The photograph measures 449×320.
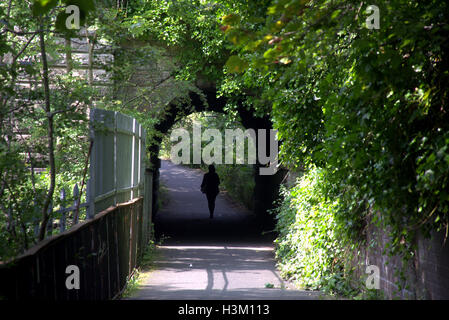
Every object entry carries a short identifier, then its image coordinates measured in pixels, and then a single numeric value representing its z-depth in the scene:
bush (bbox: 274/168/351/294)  18.02
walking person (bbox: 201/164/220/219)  44.59
